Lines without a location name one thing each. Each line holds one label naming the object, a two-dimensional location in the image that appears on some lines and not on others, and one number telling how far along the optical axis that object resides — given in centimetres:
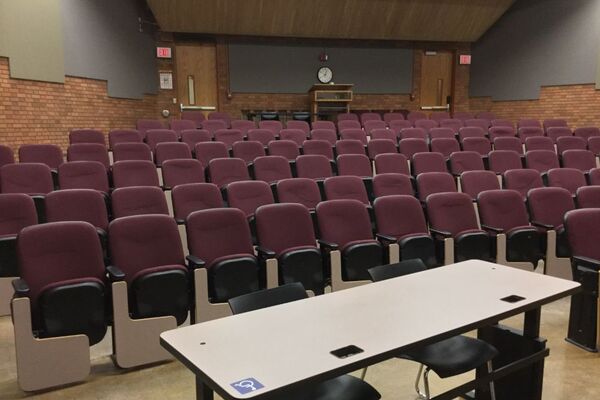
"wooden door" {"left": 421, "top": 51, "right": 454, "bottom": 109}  1263
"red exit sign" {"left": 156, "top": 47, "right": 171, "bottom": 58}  1097
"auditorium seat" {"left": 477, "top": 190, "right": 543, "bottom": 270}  388
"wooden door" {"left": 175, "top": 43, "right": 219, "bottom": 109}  1132
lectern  1085
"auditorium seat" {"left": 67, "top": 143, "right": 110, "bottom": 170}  540
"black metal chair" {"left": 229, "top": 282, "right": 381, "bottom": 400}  182
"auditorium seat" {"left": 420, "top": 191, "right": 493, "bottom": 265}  373
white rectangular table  139
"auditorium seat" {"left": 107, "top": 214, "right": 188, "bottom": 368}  267
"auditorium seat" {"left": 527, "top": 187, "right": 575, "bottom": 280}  394
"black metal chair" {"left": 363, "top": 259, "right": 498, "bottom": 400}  210
